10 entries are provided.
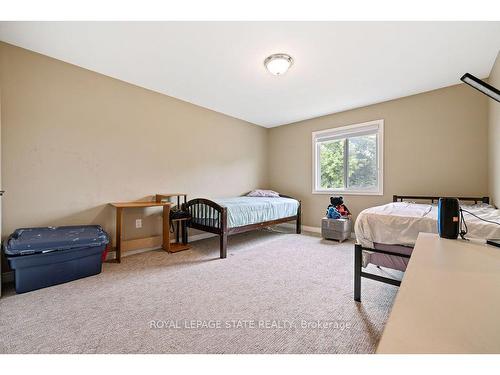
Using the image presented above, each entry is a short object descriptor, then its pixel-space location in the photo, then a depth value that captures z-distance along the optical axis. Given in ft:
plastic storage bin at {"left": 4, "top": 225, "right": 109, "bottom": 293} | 5.91
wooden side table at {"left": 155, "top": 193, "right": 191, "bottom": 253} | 10.02
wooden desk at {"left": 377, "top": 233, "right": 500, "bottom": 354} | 1.33
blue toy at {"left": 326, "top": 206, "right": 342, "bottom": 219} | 11.76
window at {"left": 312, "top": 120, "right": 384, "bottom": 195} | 11.85
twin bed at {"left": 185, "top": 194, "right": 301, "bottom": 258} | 9.16
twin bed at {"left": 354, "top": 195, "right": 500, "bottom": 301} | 5.02
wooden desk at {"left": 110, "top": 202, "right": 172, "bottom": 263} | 8.32
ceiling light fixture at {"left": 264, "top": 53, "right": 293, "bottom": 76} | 7.22
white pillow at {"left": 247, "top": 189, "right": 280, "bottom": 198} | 14.07
